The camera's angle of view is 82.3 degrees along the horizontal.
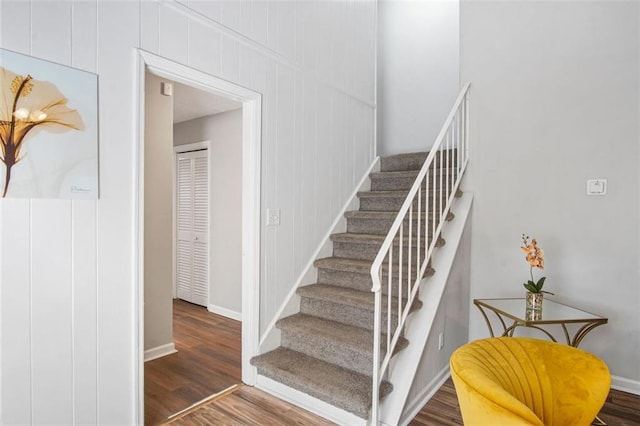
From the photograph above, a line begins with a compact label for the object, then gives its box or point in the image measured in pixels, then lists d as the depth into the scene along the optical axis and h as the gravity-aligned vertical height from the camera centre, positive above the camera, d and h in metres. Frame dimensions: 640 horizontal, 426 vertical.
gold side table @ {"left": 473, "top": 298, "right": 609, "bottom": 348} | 2.16 -0.66
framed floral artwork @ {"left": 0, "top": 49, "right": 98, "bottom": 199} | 1.51 +0.34
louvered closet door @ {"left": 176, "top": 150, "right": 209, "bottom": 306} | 4.75 -0.27
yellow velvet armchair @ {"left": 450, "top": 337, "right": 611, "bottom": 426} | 1.31 -0.66
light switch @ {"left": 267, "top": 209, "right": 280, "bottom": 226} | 2.68 -0.07
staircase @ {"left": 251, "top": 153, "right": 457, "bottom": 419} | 2.21 -0.84
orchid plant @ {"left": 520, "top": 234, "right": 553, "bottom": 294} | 2.30 -0.32
